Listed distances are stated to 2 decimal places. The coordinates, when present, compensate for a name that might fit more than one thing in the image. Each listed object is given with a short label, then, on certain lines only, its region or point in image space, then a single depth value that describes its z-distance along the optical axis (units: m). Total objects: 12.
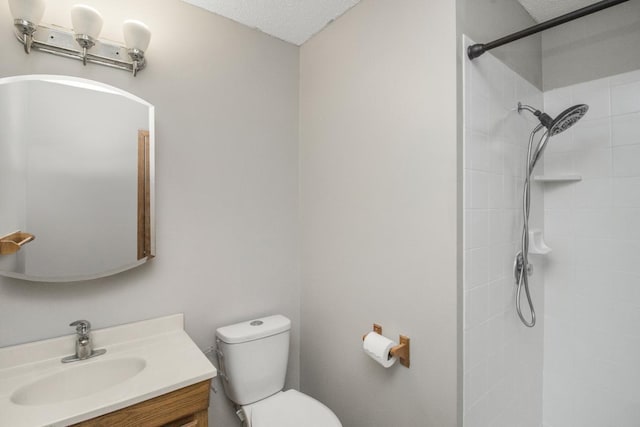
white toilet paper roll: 1.28
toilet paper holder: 1.28
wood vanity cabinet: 0.95
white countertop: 0.90
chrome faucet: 1.22
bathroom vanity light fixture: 1.12
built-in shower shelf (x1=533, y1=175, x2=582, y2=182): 1.55
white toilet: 1.43
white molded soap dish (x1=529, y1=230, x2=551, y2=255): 1.58
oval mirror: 1.14
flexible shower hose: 1.42
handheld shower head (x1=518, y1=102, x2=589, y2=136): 1.23
